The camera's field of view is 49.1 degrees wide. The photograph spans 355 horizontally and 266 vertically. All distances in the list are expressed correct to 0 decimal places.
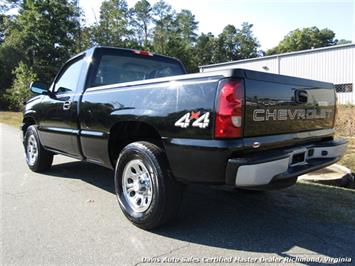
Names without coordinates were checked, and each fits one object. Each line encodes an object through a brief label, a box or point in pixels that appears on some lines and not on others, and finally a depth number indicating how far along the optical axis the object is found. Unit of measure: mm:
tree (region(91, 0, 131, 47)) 57184
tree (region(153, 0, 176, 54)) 65625
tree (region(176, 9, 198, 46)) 70125
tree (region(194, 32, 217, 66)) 67938
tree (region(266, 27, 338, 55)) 79062
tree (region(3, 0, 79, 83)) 42438
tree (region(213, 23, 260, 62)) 71188
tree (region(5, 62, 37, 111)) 28023
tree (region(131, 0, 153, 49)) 66938
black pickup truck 3297
